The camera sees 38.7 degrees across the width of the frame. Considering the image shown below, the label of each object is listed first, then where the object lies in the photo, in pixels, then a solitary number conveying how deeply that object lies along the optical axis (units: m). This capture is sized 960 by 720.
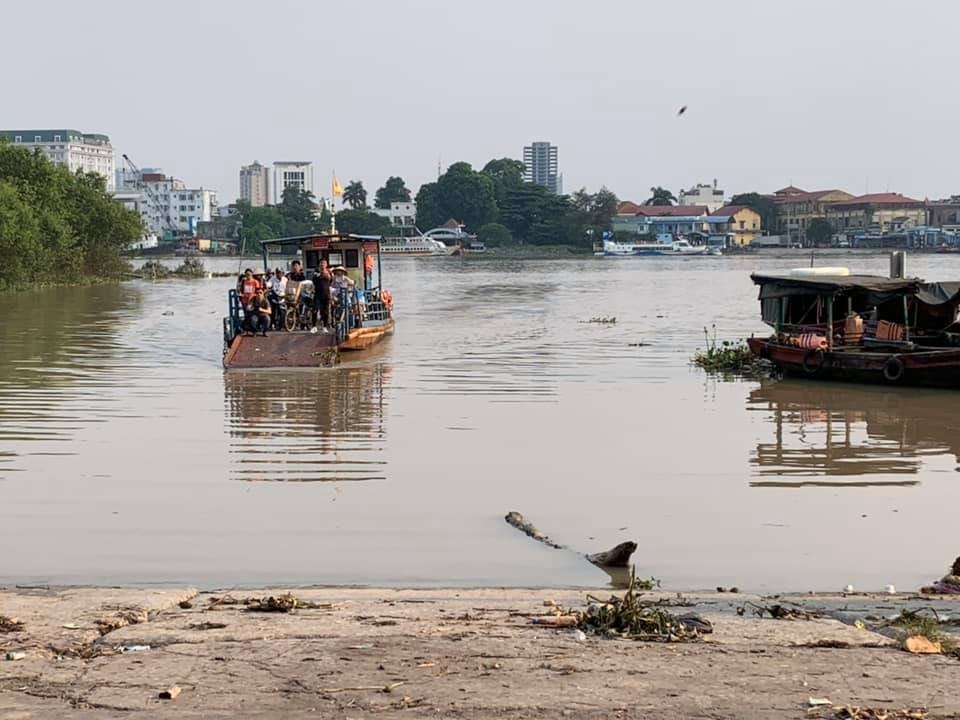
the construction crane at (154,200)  189.25
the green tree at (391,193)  172.29
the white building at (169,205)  190.04
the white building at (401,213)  160.62
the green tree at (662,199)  182.12
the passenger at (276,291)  24.80
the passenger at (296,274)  25.56
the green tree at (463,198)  146.25
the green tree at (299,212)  150.50
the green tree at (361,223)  146.09
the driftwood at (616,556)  9.88
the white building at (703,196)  181.12
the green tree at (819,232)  150.46
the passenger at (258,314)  24.16
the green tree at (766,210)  162.25
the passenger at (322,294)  25.25
